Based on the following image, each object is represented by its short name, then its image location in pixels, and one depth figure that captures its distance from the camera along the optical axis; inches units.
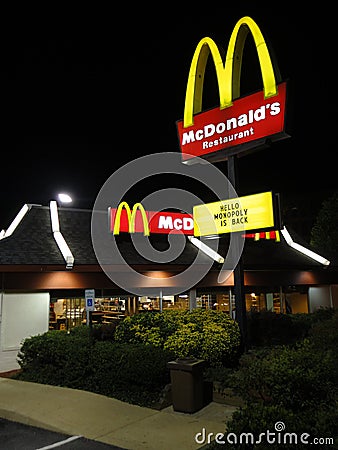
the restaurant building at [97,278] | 569.3
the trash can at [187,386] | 311.6
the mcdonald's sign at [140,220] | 714.2
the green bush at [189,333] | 394.0
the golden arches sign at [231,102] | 431.2
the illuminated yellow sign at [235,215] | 443.8
